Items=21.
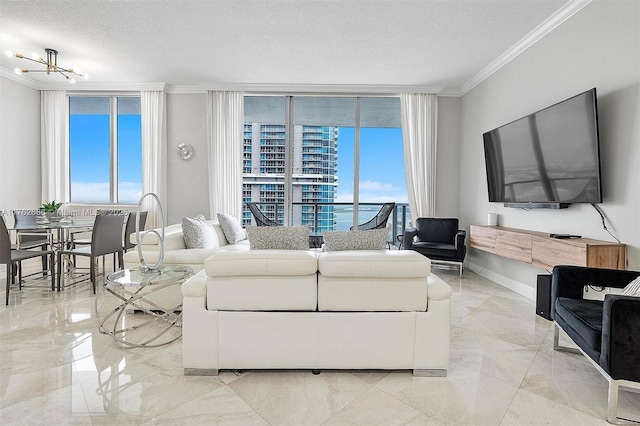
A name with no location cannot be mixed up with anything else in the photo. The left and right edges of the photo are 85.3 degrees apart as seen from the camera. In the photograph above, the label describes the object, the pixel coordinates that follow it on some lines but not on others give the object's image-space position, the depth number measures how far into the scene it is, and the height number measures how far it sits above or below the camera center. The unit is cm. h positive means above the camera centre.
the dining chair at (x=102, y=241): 379 -41
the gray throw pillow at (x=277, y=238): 247 -22
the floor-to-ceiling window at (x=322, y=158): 594 +89
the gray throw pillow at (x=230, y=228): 434 -28
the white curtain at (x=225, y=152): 573 +89
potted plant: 403 -9
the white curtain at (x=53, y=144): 582 +103
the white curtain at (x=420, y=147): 569 +99
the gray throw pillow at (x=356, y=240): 227 -22
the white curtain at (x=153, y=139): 575 +110
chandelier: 427 +190
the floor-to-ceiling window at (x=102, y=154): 605 +89
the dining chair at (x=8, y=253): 342 -51
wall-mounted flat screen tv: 287 +52
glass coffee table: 238 -96
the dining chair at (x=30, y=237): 404 -42
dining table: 373 -23
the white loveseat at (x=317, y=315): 197 -62
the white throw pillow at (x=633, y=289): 195 -46
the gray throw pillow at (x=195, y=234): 351 -30
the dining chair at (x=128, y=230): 446 -32
